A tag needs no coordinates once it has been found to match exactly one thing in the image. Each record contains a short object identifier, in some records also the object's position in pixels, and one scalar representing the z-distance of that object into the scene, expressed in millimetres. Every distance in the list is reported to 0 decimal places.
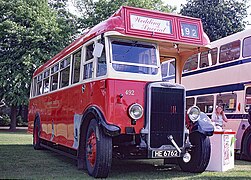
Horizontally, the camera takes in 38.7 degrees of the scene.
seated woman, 12525
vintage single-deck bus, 7180
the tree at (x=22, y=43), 25875
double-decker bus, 12008
